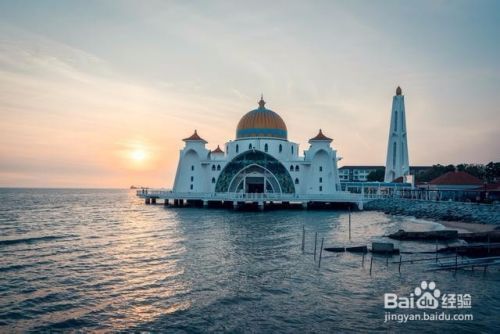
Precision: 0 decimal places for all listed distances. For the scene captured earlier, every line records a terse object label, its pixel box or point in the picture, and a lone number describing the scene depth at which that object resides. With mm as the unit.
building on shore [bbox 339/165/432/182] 135125
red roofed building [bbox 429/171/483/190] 57450
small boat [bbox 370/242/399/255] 22828
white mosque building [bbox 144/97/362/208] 65250
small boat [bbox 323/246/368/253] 23559
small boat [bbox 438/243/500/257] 21953
